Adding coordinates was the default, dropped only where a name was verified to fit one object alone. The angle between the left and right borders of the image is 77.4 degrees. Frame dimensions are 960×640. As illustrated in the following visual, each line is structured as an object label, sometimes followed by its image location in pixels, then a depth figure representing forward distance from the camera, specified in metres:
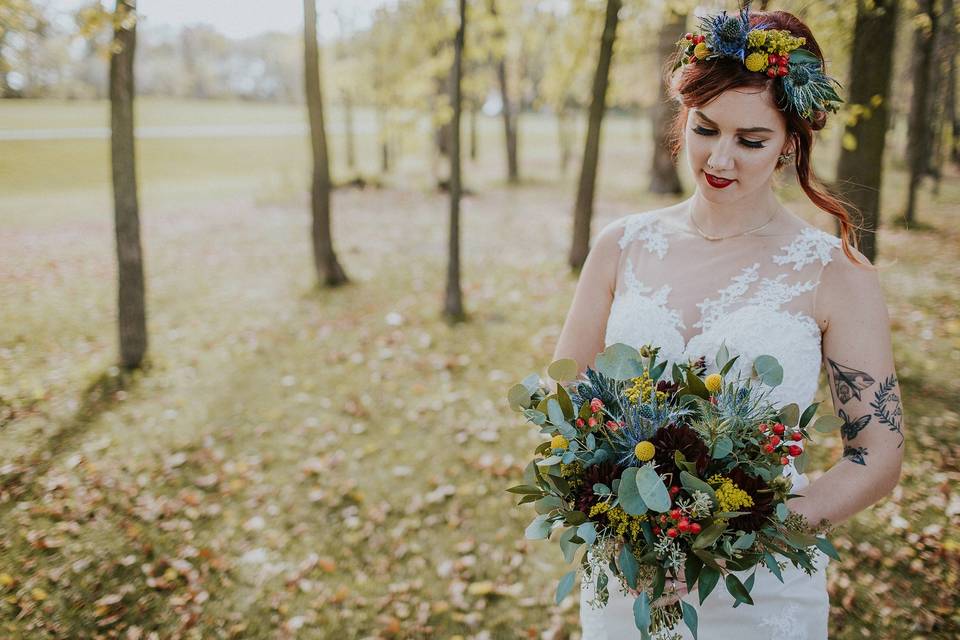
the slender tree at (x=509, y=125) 21.17
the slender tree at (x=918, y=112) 10.29
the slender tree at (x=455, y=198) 7.85
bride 2.12
